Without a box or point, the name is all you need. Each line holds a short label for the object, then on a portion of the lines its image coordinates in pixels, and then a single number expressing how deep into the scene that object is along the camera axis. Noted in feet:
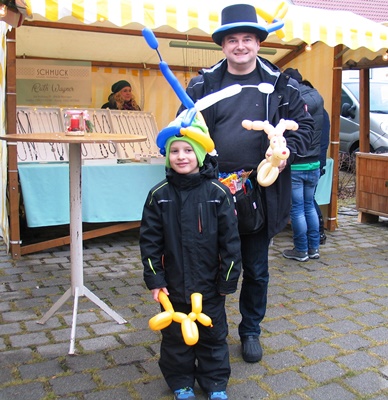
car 35.58
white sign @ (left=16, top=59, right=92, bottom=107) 21.24
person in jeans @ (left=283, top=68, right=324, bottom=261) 16.73
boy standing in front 8.17
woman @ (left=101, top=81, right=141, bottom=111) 22.59
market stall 14.84
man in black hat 9.14
